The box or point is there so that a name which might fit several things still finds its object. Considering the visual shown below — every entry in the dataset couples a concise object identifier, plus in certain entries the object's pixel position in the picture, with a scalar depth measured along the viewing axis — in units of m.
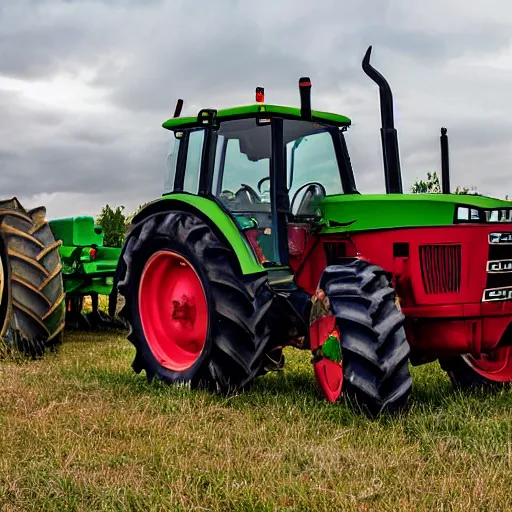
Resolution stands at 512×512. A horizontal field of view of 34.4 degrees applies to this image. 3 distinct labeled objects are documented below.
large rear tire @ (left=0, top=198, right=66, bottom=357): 8.16
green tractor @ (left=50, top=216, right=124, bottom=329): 9.97
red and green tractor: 5.22
